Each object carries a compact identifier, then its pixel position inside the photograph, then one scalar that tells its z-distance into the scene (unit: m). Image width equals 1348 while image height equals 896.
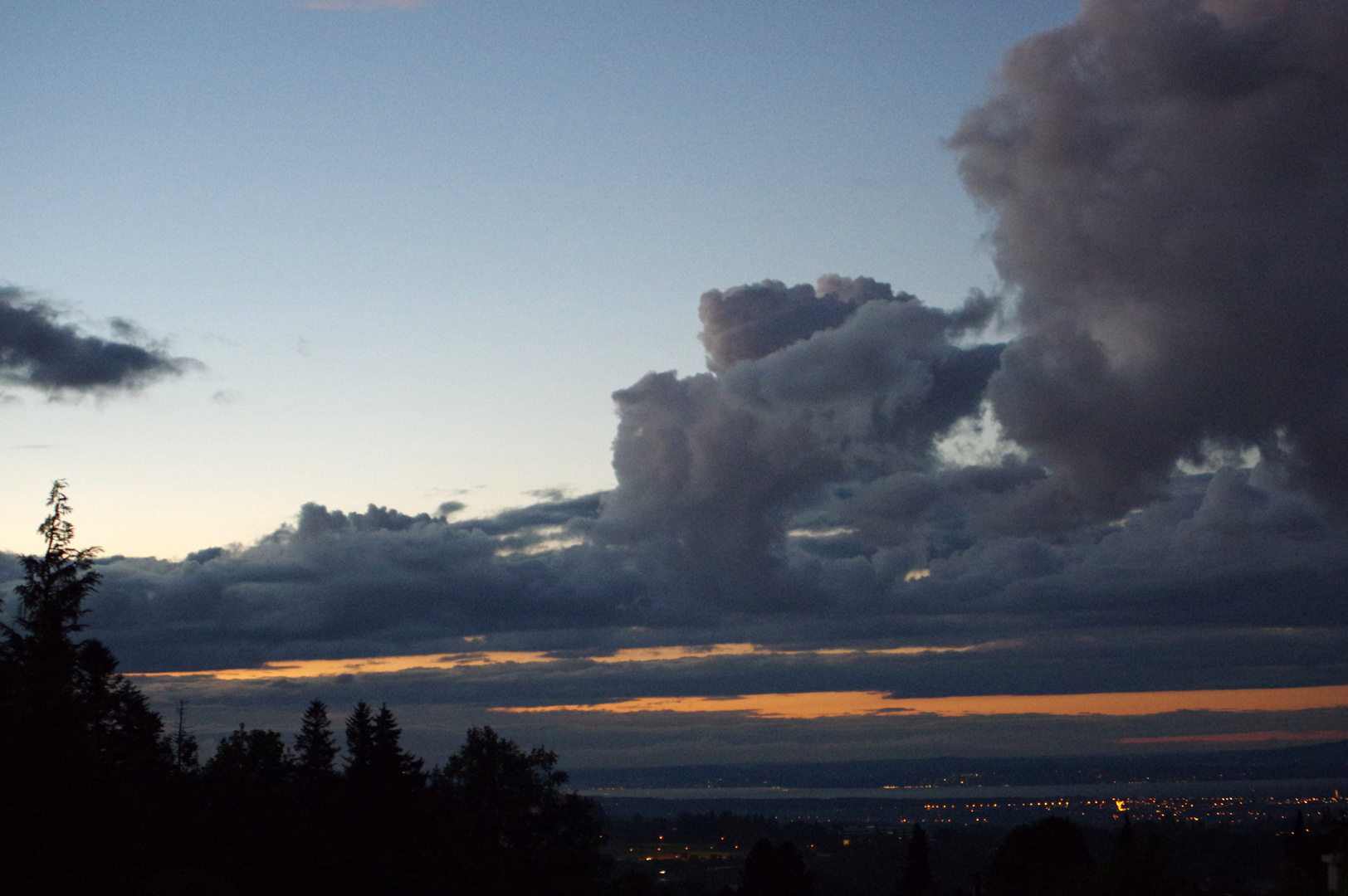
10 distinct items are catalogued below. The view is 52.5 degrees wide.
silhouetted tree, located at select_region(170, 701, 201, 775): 92.51
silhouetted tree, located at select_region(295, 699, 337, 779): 100.31
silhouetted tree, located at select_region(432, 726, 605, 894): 88.81
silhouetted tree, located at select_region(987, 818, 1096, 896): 88.81
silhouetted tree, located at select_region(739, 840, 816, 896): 122.31
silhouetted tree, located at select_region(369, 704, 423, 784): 83.94
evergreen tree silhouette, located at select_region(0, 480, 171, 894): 32.66
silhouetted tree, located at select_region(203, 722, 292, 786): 92.62
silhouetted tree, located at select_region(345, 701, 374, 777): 86.31
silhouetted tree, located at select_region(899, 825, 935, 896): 129.88
